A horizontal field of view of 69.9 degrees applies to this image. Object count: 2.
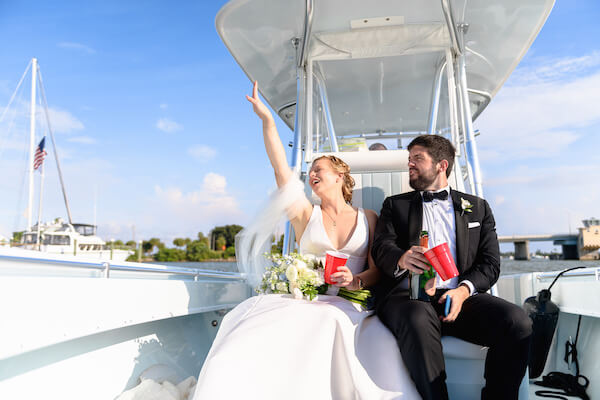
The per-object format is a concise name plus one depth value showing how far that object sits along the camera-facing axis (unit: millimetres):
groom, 1983
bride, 1789
